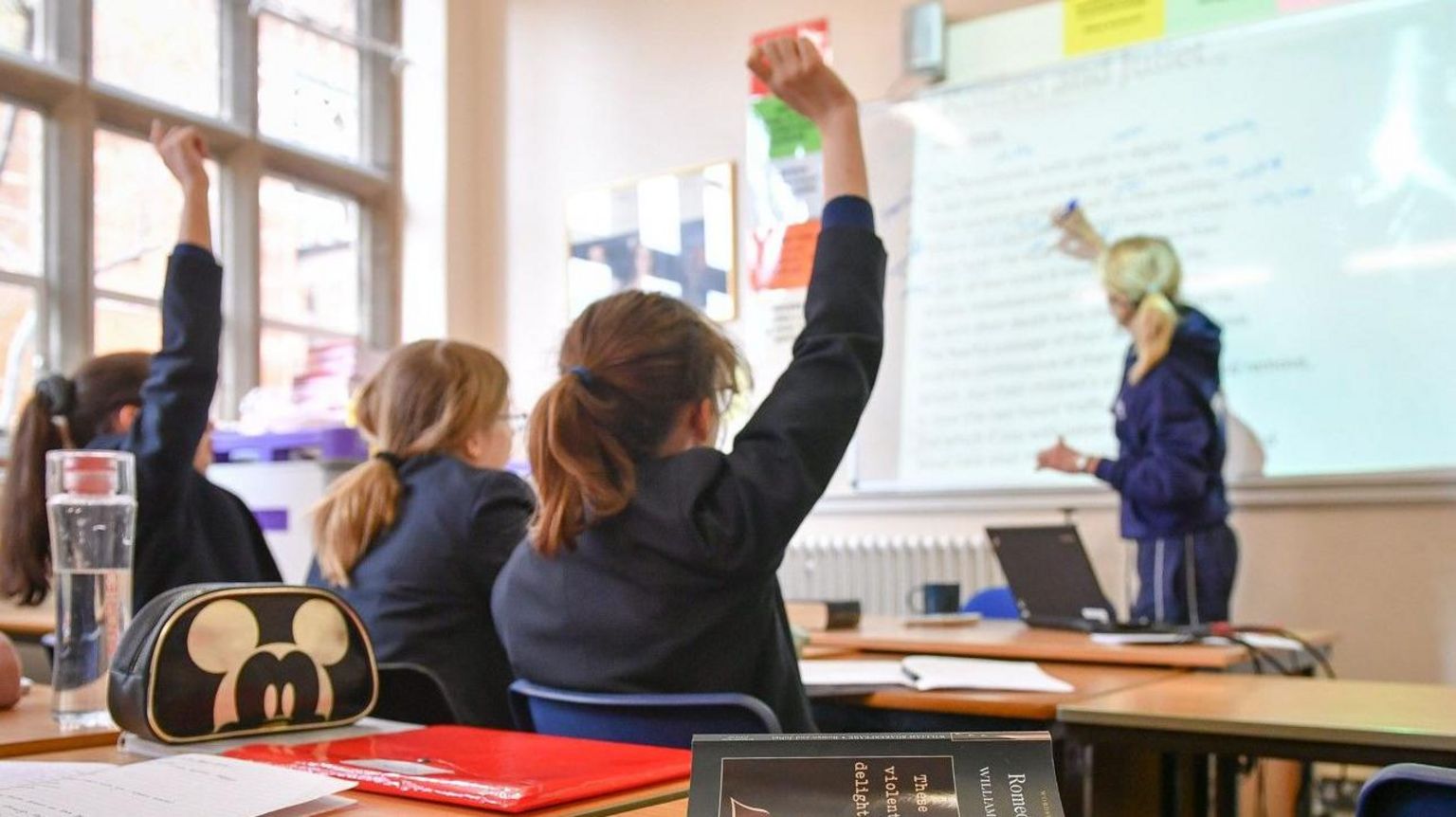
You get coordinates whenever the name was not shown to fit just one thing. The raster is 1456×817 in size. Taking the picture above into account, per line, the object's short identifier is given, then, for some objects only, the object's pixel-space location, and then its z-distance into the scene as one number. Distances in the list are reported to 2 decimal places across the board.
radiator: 4.18
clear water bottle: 1.21
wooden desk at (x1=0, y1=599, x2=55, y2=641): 2.70
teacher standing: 3.35
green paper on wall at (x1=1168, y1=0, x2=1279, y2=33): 3.83
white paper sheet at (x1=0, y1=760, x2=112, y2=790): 0.88
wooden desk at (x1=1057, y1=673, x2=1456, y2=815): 1.32
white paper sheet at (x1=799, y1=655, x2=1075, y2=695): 1.70
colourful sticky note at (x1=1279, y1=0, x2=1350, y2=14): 3.72
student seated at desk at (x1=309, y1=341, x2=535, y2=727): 1.86
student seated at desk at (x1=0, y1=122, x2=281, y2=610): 1.68
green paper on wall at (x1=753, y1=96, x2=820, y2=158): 4.80
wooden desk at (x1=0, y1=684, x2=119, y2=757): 1.08
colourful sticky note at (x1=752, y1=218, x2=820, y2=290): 4.77
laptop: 2.62
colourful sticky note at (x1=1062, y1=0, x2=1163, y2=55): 4.03
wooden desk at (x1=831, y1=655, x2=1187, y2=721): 1.55
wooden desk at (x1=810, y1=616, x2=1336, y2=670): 2.01
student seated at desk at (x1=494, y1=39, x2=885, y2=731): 1.38
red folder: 0.82
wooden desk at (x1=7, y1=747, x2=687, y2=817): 0.80
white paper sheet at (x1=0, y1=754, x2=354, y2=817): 0.76
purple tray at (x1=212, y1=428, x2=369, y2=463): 4.13
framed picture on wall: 4.98
